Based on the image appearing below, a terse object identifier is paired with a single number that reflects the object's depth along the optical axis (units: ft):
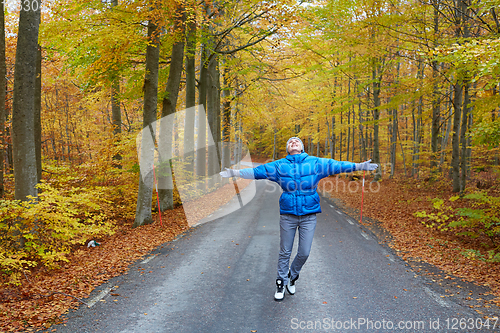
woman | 14.44
